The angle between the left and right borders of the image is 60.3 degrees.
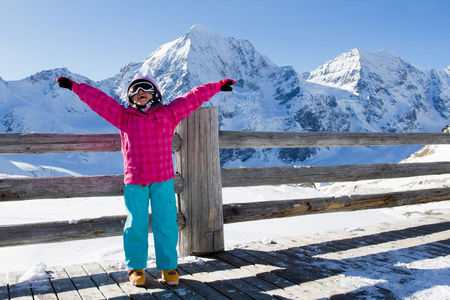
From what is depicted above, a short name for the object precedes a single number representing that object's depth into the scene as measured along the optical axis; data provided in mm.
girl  2988
